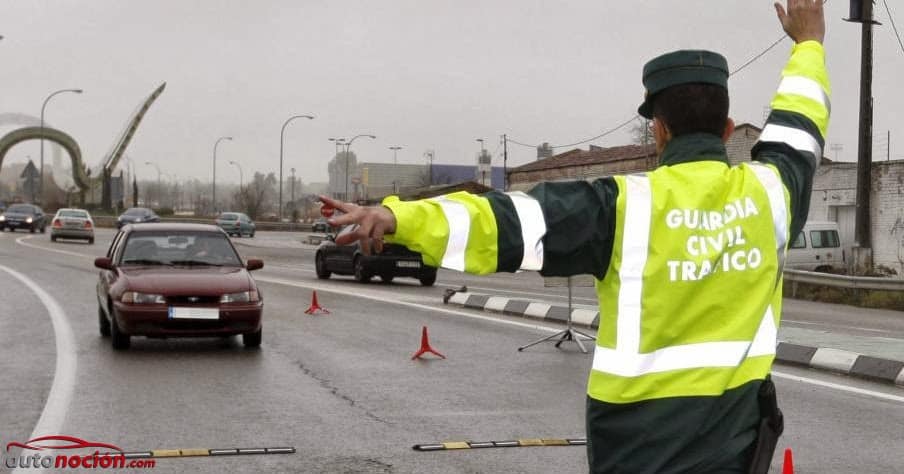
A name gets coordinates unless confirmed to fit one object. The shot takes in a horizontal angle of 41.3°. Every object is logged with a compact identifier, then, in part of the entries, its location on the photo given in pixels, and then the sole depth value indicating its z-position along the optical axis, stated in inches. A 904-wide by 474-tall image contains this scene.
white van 1248.8
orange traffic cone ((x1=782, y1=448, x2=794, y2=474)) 232.8
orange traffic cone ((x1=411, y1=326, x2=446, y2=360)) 518.6
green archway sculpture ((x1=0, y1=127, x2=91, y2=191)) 4079.7
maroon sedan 513.0
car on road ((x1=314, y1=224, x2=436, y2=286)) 1149.1
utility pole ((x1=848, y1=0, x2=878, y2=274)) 1128.2
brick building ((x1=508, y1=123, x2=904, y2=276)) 1441.9
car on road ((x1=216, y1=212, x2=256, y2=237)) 2898.6
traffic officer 109.1
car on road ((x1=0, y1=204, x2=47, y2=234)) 2519.7
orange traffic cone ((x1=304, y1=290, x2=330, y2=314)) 751.1
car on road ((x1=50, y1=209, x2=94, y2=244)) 2031.3
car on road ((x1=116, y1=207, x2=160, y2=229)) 2610.5
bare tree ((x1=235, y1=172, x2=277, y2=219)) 4402.1
